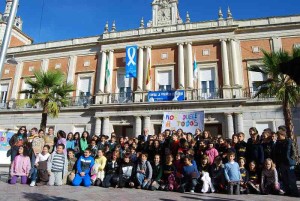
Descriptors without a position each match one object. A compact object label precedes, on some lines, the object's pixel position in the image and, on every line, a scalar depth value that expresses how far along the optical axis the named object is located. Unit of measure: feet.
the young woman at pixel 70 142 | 28.29
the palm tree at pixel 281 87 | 35.06
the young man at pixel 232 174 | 20.53
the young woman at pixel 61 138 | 27.14
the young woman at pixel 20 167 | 23.65
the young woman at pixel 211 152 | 23.15
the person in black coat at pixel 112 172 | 23.26
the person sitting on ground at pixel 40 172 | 23.21
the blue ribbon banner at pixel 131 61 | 57.41
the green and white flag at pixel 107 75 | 59.62
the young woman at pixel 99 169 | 24.07
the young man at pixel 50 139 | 26.96
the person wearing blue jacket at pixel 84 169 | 23.39
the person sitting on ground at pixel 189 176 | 21.38
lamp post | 16.74
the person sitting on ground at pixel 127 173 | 23.25
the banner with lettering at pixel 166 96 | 53.62
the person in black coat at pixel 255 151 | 22.03
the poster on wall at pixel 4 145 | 44.16
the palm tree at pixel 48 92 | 41.60
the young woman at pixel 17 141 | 26.21
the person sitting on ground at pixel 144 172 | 22.50
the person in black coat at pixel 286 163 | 19.81
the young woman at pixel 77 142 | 28.06
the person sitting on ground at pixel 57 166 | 23.41
